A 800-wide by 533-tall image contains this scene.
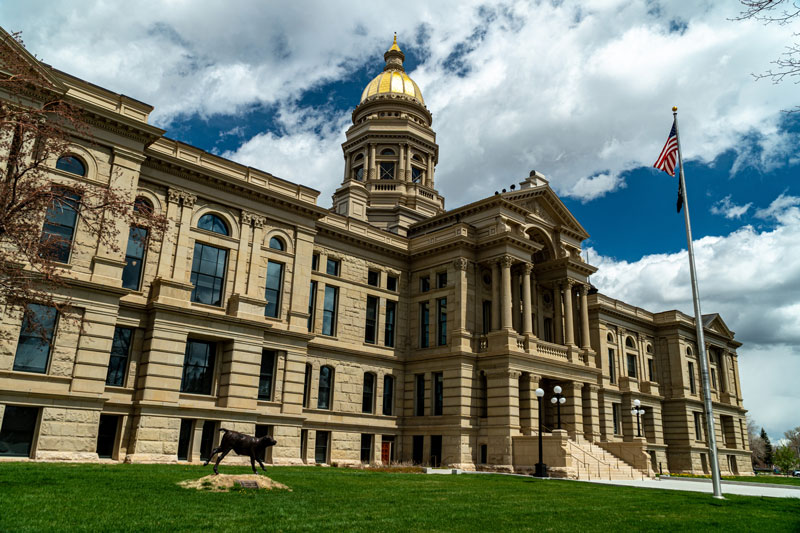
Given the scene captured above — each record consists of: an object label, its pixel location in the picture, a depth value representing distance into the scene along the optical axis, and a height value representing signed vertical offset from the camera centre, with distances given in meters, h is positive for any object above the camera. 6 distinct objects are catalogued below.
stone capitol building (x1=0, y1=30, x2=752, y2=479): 27.14 +6.71
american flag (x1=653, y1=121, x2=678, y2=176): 28.22 +13.60
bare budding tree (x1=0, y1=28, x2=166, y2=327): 15.36 +6.18
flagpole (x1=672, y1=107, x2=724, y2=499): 23.56 +3.58
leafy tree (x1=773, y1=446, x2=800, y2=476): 89.19 +1.06
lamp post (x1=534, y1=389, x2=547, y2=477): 32.84 -0.62
